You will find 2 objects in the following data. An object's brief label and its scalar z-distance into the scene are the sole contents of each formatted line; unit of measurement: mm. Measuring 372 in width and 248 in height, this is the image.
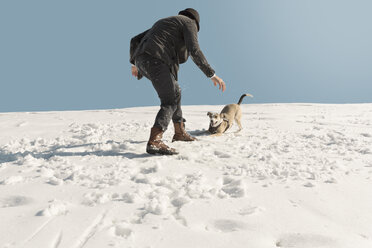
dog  4965
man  3273
